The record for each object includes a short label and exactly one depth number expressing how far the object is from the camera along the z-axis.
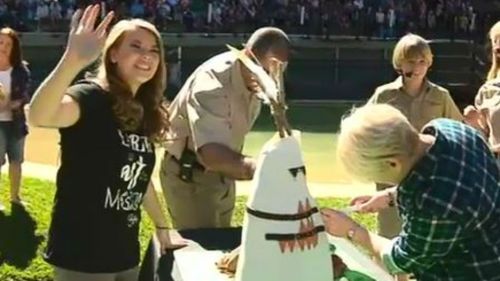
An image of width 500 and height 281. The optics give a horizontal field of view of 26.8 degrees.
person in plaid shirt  2.70
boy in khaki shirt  5.38
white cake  2.77
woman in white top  7.30
